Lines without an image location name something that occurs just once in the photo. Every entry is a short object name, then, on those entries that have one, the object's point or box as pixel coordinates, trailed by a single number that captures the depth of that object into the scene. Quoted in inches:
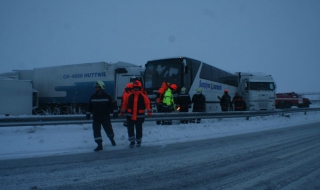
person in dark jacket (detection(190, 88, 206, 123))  480.4
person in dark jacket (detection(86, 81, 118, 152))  243.8
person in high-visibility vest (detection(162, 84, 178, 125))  414.7
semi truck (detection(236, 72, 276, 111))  827.7
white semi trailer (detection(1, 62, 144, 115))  687.7
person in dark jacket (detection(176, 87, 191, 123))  468.1
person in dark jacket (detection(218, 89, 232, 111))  575.5
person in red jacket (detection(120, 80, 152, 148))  257.1
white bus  510.9
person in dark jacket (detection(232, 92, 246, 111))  636.7
